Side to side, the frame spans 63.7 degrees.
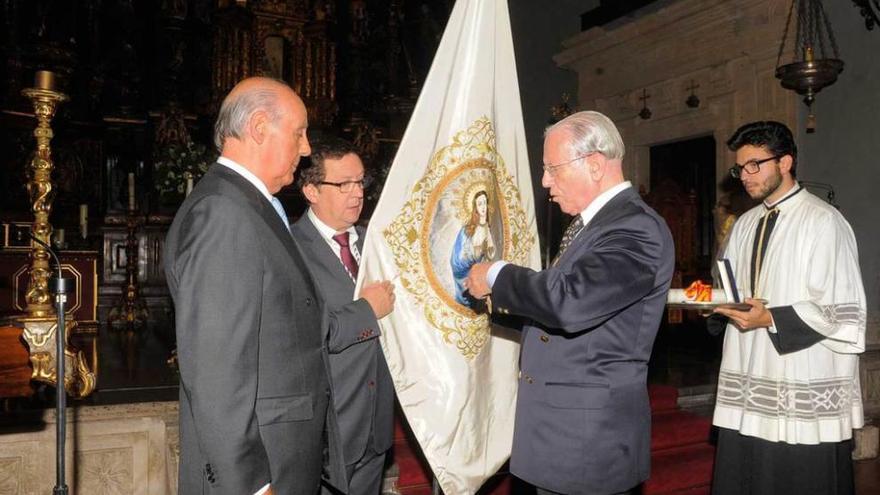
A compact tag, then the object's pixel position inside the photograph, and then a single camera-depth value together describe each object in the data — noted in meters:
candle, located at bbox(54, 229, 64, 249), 6.97
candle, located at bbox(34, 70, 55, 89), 3.22
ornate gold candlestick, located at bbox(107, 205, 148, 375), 7.56
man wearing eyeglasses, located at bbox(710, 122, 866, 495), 2.94
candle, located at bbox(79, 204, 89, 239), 6.75
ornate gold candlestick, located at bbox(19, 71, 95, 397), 3.27
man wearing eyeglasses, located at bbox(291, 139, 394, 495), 2.42
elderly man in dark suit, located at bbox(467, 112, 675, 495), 2.05
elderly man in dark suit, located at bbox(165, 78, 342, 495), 1.64
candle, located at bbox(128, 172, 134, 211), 7.22
